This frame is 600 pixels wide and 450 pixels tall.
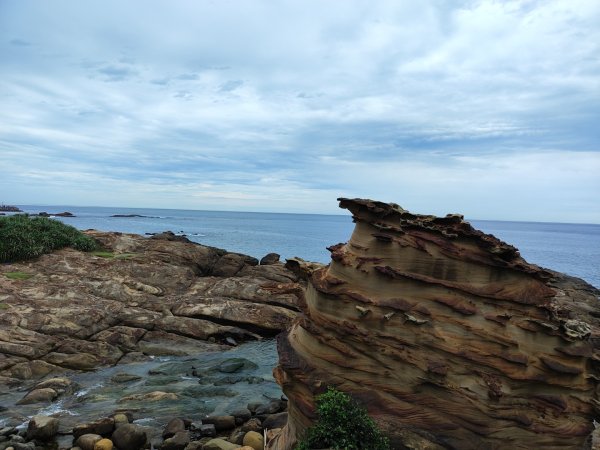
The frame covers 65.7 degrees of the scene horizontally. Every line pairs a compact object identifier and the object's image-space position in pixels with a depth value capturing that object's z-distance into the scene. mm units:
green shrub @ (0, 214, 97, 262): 28391
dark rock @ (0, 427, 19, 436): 14176
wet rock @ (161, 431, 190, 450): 13719
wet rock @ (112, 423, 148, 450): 13766
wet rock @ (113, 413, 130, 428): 14920
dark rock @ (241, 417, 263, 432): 15148
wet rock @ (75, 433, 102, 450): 13625
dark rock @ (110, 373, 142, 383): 19297
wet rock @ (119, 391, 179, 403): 17578
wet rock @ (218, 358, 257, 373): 21270
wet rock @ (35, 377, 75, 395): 17703
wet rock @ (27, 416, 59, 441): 14086
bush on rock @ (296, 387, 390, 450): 9117
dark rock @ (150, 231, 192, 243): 38253
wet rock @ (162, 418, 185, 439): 14656
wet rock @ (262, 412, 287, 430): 15242
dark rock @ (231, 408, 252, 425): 15955
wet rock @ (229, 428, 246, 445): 14172
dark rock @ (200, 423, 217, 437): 14969
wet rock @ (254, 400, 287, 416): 16656
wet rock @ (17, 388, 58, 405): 16734
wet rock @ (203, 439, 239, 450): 13281
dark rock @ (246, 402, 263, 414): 16766
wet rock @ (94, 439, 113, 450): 13492
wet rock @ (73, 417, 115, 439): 14273
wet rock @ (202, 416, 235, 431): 15453
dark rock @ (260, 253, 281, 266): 37594
